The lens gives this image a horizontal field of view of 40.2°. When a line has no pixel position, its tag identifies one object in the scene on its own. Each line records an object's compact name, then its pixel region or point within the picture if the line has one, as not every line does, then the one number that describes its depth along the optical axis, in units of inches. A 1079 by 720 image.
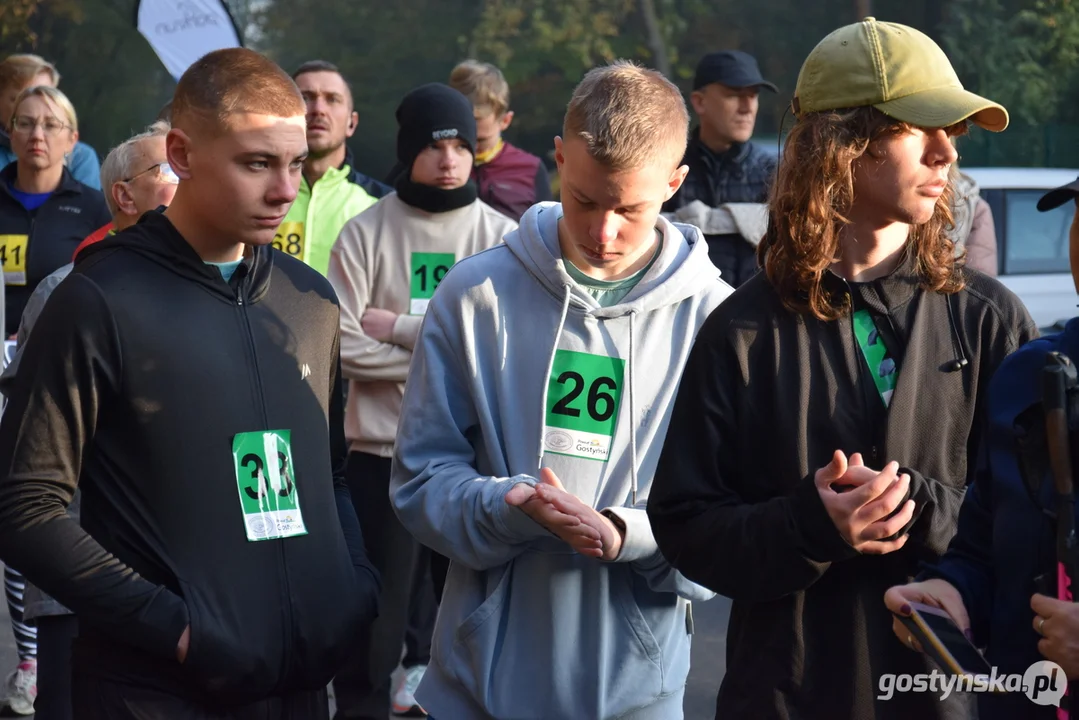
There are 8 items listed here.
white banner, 404.5
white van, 420.2
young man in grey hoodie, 125.7
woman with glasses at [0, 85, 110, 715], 295.0
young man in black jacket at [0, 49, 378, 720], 118.3
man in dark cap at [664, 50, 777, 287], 271.9
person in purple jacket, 299.3
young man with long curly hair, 107.0
